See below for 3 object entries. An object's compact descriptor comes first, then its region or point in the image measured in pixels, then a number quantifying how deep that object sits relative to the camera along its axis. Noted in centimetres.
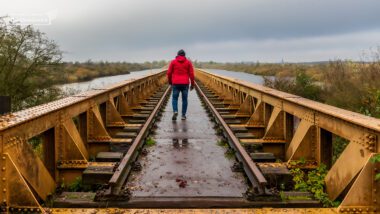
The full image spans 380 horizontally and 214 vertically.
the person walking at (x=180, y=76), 1208
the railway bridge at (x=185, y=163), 412
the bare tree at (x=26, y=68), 2133
